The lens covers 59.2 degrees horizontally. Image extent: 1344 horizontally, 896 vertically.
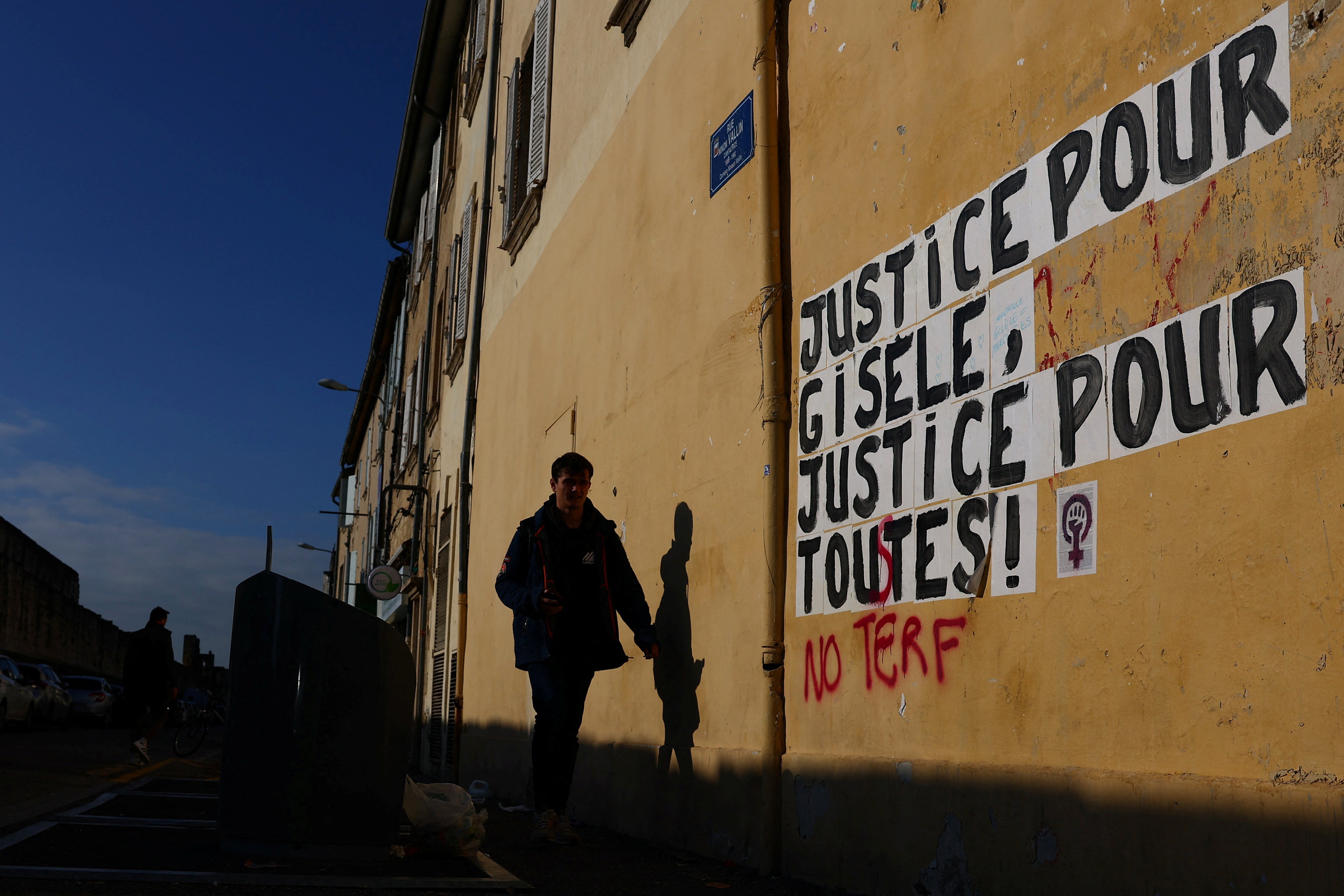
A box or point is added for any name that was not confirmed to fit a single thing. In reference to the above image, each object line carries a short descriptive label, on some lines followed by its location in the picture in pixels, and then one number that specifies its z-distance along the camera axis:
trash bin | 4.06
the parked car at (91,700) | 28.14
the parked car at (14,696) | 20.28
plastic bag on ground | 4.41
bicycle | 14.00
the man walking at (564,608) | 5.06
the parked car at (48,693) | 23.41
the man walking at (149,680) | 11.20
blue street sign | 4.90
